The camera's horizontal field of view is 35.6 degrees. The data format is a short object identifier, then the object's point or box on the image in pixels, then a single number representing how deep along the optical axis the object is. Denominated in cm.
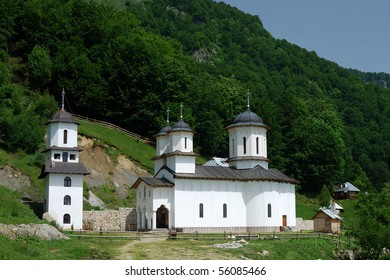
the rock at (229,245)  3570
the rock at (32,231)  3097
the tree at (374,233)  3888
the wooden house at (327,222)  4931
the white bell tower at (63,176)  4512
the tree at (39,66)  6881
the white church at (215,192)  4822
